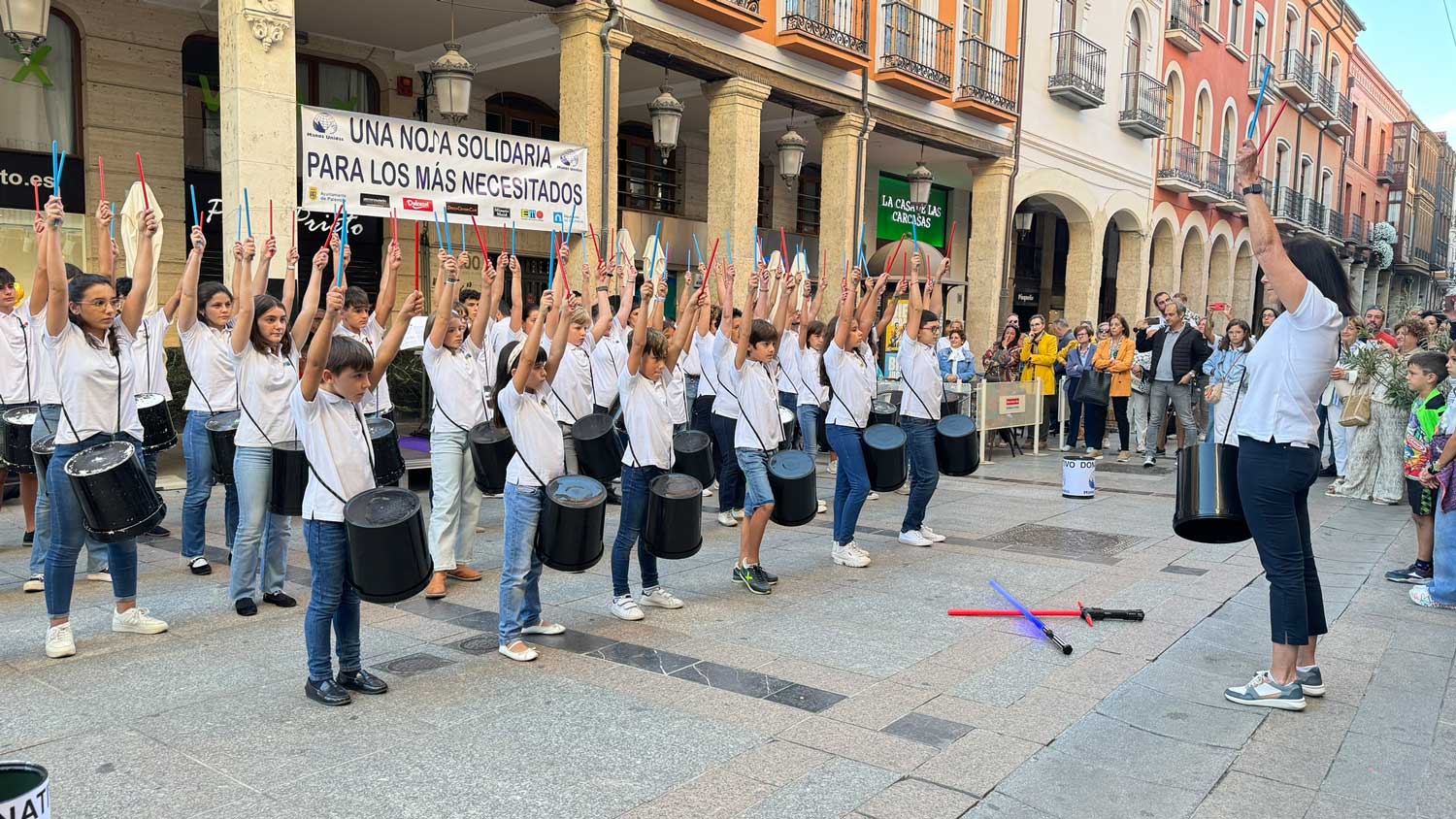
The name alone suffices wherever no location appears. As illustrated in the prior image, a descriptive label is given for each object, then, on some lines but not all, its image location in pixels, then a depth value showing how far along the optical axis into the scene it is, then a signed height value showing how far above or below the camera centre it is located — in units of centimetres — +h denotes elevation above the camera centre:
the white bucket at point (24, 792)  238 -118
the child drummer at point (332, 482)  421 -70
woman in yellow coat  1433 -32
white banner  941 +143
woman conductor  412 -34
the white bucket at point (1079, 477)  1025 -143
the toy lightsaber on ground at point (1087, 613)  561 -153
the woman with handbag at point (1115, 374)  1340 -51
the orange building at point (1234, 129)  2572 +611
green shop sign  1830 +210
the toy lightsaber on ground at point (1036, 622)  510 -152
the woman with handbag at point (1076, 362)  1388 -38
